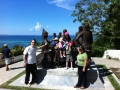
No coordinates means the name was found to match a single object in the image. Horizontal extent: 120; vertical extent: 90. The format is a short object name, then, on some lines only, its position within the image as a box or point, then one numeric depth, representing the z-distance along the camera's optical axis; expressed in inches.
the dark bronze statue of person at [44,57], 206.9
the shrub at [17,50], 373.4
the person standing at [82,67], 169.7
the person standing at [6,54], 263.8
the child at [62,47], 209.9
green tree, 441.9
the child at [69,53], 203.6
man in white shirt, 178.7
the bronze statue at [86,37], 193.7
